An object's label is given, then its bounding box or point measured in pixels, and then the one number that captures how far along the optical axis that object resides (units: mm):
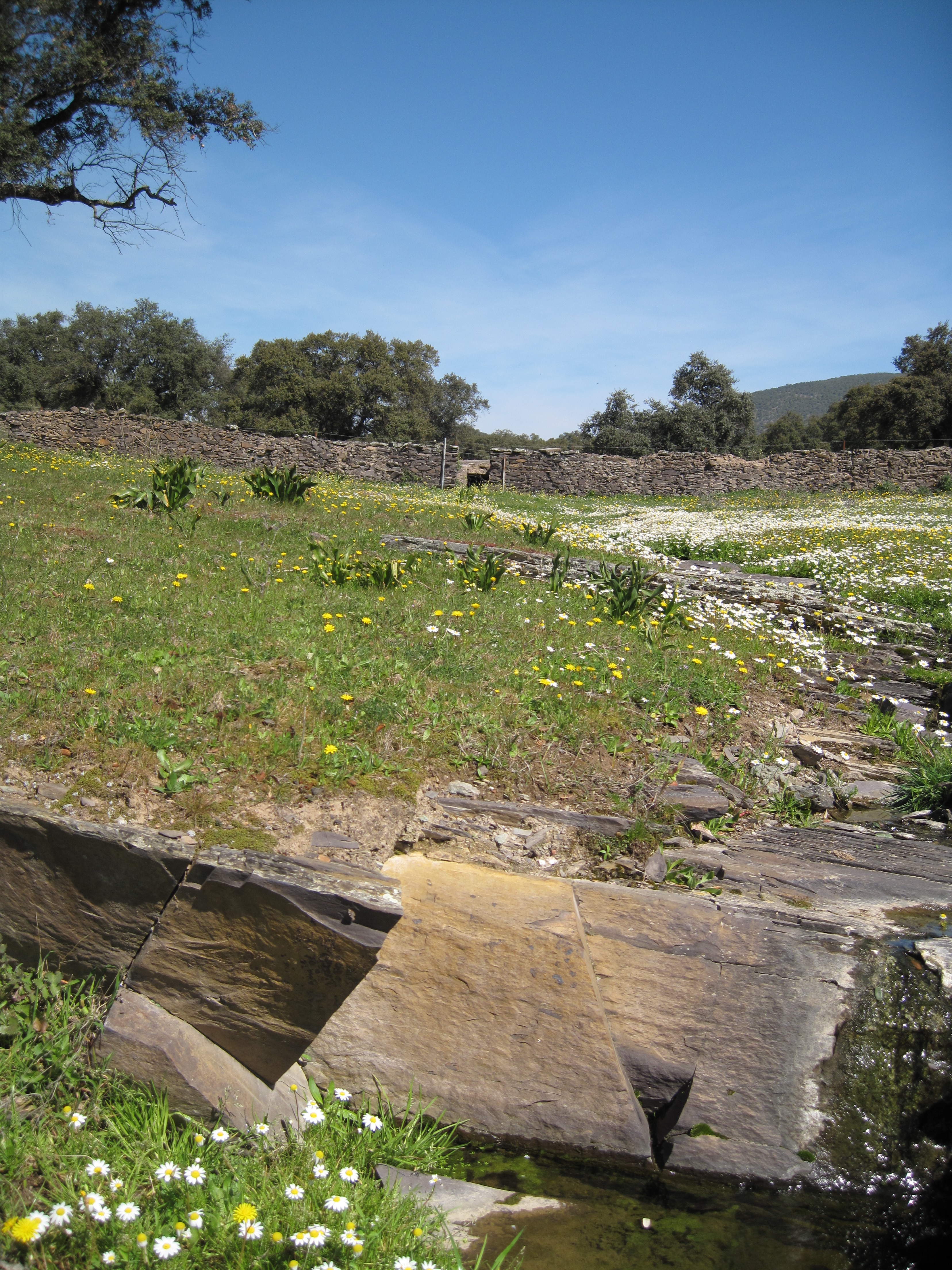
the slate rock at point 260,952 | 2475
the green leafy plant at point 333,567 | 6258
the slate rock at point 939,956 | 2801
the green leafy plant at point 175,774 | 3314
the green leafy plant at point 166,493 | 7930
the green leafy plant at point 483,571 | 6781
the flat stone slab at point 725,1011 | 2559
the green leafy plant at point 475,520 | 9836
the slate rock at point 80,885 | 2541
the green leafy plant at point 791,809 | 4359
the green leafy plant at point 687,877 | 3507
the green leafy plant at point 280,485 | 9633
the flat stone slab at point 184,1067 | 2365
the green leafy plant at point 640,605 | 6387
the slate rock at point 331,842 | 3270
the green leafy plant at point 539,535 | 9406
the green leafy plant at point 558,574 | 7297
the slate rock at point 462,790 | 3920
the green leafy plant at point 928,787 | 4477
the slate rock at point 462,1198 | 2283
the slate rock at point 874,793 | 4602
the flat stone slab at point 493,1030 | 2607
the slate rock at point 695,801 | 4074
